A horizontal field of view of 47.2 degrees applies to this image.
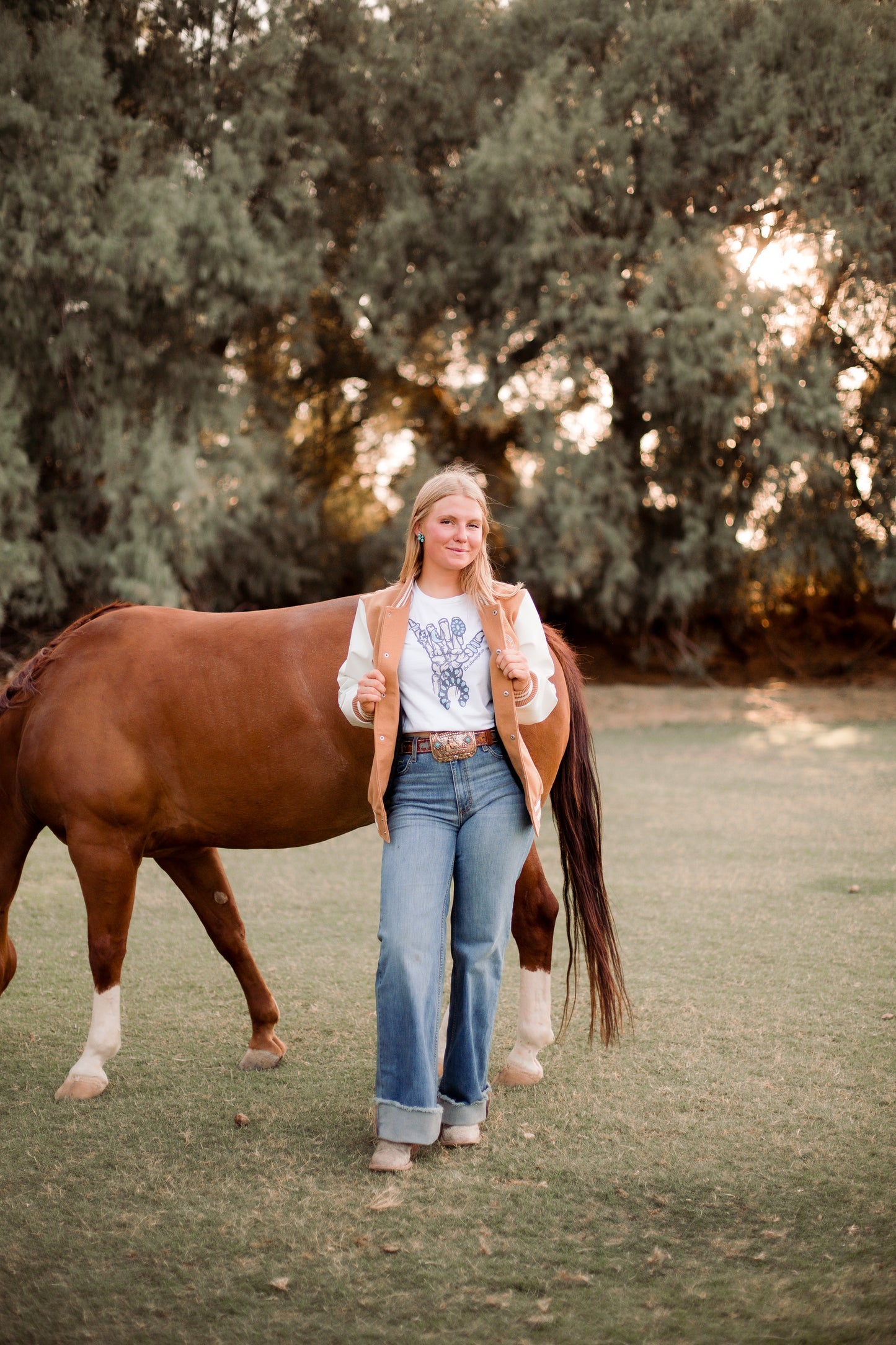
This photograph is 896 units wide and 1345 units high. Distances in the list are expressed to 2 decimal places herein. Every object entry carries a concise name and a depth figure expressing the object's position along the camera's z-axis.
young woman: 2.42
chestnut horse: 2.92
